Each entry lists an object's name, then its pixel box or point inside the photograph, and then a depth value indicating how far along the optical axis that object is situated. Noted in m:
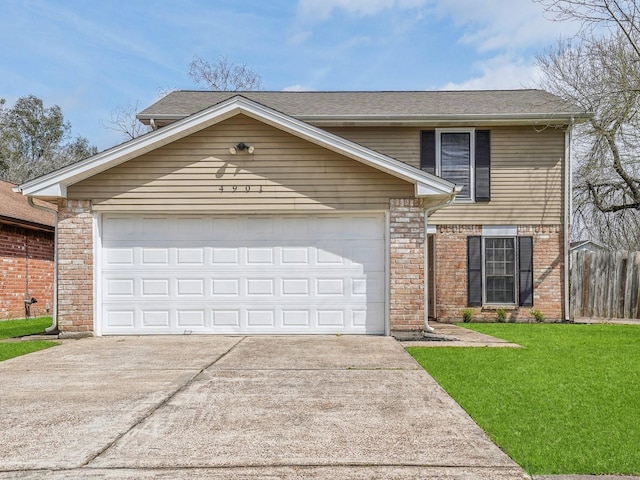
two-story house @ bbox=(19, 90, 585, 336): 9.12
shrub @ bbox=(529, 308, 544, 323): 12.82
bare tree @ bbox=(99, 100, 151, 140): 27.22
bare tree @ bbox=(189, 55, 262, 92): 29.06
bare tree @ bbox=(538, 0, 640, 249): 14.30
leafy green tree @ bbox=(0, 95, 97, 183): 32.88
